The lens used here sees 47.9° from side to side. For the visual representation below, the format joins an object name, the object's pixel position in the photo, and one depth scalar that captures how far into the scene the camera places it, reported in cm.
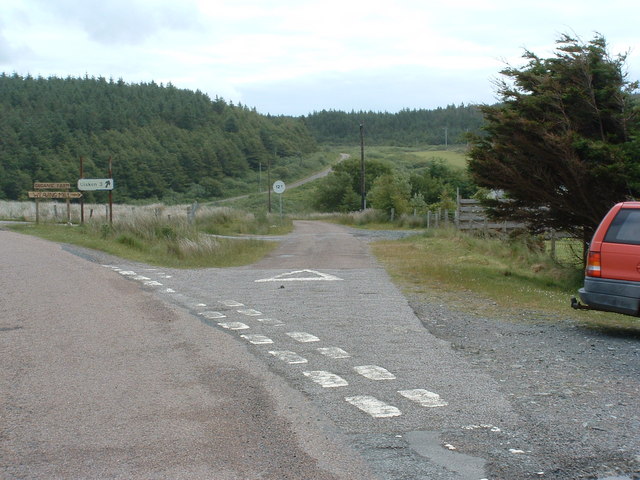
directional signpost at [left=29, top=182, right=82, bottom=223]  3350
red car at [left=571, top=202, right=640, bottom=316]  890
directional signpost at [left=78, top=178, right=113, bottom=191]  2877
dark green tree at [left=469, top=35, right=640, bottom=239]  1380
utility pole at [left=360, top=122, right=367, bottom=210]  6000
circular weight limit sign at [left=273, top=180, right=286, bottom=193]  3979
